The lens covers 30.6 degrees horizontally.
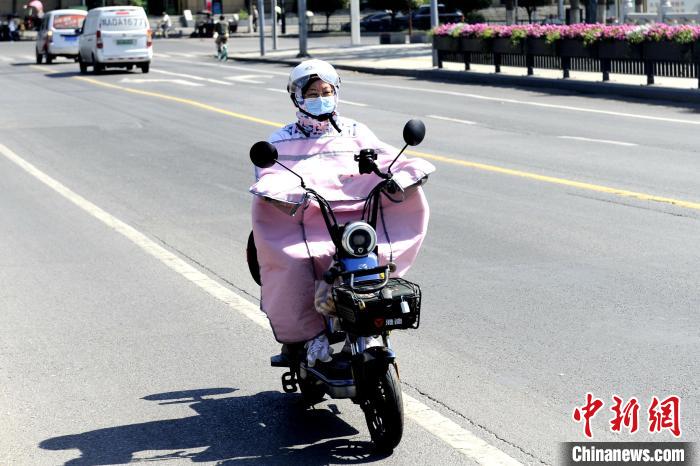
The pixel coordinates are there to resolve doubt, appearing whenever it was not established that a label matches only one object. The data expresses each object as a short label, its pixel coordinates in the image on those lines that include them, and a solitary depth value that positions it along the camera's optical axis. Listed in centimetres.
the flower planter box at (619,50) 2803
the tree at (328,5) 7788
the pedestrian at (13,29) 7700
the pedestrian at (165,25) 7812
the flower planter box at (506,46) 3309
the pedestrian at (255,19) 8288
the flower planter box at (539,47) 3161
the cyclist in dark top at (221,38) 5038
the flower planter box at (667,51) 2628
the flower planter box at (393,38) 5739
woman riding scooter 587
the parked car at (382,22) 7062
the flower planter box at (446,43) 3688
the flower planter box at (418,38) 5816
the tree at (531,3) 7112
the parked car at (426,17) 6556
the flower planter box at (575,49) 2975
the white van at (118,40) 4009
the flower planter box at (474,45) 3488
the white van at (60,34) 4744
